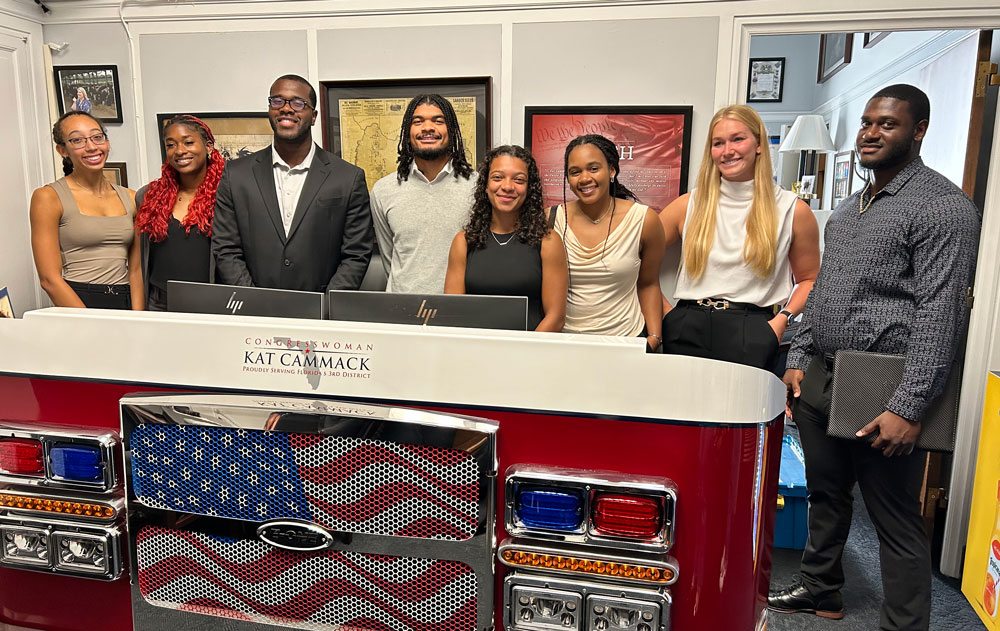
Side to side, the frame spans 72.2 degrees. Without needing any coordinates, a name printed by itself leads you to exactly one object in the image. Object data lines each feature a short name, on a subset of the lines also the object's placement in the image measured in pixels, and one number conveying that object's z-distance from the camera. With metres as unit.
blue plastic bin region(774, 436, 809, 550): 3.04
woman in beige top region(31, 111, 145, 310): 2.94
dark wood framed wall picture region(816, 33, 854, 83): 6.36
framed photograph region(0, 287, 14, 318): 2.06
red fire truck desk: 1.09
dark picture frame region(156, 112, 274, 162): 3.72
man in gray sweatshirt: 2.76
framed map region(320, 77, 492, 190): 3.50
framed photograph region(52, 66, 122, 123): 3.83
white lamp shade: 6.43
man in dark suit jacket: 2.73
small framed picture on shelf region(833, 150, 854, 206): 6.03
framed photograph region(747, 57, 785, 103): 7.94
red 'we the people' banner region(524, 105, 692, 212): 3.36
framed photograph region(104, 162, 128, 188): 3.92
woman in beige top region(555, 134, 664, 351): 2.58
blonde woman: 2.50
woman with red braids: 2.86
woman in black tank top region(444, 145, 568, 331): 2.36
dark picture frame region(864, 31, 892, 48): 5.29
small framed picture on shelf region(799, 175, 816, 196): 6.78
